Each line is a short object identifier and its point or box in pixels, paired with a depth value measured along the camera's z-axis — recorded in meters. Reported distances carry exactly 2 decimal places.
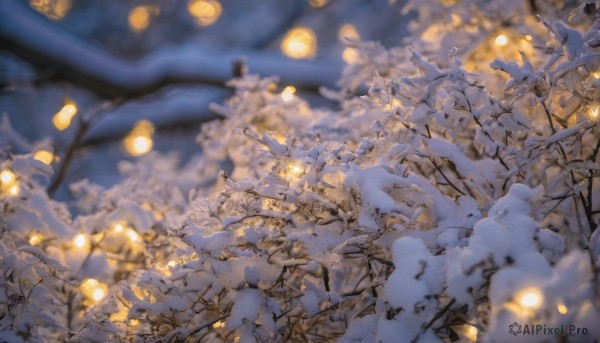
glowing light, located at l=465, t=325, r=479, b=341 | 1.59
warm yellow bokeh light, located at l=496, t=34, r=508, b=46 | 2.94
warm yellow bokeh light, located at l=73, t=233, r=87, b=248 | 2.38
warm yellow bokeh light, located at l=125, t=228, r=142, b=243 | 2.46
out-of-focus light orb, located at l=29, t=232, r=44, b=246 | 2.24
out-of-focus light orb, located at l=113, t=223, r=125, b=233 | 2.57
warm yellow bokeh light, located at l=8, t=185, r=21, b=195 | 2.29
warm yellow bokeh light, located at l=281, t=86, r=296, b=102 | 3.12
